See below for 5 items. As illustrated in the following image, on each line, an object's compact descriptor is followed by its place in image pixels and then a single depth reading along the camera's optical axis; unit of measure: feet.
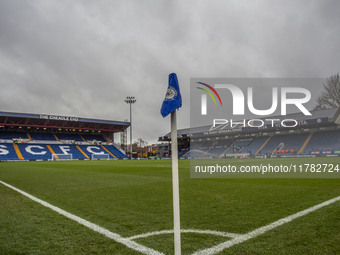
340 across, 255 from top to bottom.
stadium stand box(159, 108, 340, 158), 139.74
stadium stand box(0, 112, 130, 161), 158.77
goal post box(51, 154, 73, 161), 160.22
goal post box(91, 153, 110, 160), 178.70
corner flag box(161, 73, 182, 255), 8.46
